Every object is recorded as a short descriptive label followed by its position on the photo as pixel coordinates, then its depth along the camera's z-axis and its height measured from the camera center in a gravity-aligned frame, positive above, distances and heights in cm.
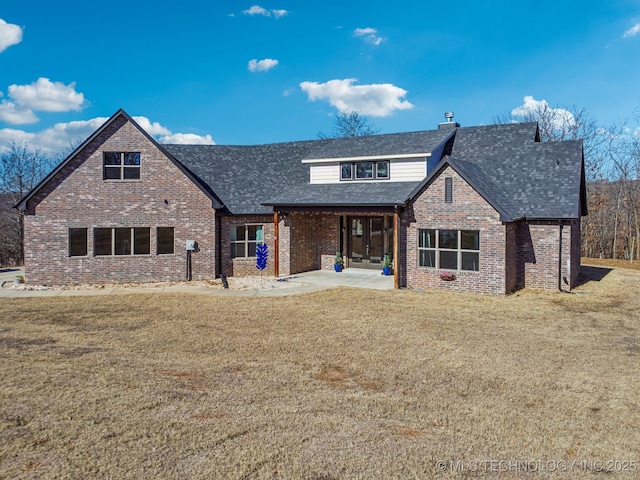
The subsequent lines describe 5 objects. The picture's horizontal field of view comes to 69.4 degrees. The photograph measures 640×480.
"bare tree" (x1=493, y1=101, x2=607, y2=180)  3331 +786
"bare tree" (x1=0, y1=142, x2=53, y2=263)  3012 +280
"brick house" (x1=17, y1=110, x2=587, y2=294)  1593 +79
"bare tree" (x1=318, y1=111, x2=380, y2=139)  4897 +1151
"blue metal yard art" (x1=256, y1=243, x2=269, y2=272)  1752 -95
